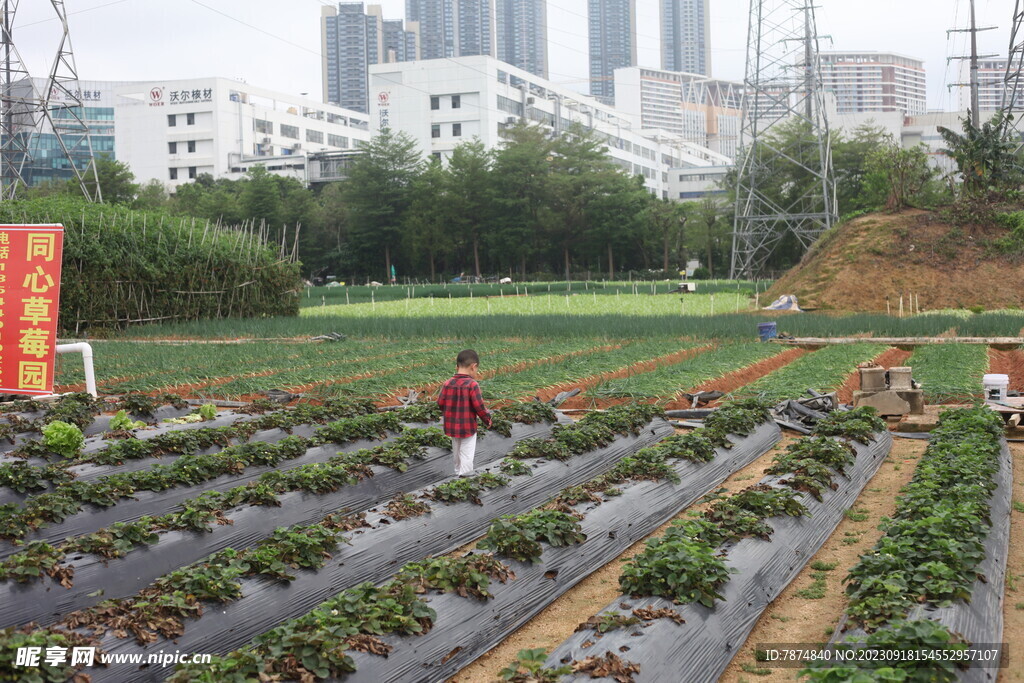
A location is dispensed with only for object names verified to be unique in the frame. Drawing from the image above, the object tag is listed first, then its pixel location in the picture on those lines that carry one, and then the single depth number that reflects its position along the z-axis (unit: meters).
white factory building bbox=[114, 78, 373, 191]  88.50
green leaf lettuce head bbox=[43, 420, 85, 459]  8.31
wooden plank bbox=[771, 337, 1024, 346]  18.98
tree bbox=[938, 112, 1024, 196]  34.91
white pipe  11.72
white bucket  11.12
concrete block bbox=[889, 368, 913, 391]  11.45
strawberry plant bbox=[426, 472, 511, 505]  6.81
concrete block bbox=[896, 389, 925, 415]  11.45
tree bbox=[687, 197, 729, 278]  65.62
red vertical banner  10.25
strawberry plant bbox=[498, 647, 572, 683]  4.11
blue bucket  20.95
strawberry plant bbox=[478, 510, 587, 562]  5.61
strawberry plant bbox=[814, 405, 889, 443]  9.15
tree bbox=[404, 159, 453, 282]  62.88
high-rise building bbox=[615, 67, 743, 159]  162.50
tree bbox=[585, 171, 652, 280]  62.47
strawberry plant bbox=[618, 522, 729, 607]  4.89
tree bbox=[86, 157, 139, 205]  60.50
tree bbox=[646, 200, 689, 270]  66.62
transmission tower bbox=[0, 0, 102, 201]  33.69
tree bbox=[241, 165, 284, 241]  64.56
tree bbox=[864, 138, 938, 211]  36.31
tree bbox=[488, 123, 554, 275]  62.75
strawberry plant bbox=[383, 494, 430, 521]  6.31
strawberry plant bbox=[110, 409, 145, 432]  9.88
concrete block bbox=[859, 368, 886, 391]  11.65
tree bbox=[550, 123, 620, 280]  62.94
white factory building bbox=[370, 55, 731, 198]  74.12
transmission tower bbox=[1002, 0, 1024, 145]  35.22
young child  7.43
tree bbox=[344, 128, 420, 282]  63.81
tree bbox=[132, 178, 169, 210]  64.77
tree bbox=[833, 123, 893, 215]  62.16
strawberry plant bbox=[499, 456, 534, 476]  7.59
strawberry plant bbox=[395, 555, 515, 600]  5.04
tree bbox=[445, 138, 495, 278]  63.41
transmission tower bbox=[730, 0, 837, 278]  38.62
